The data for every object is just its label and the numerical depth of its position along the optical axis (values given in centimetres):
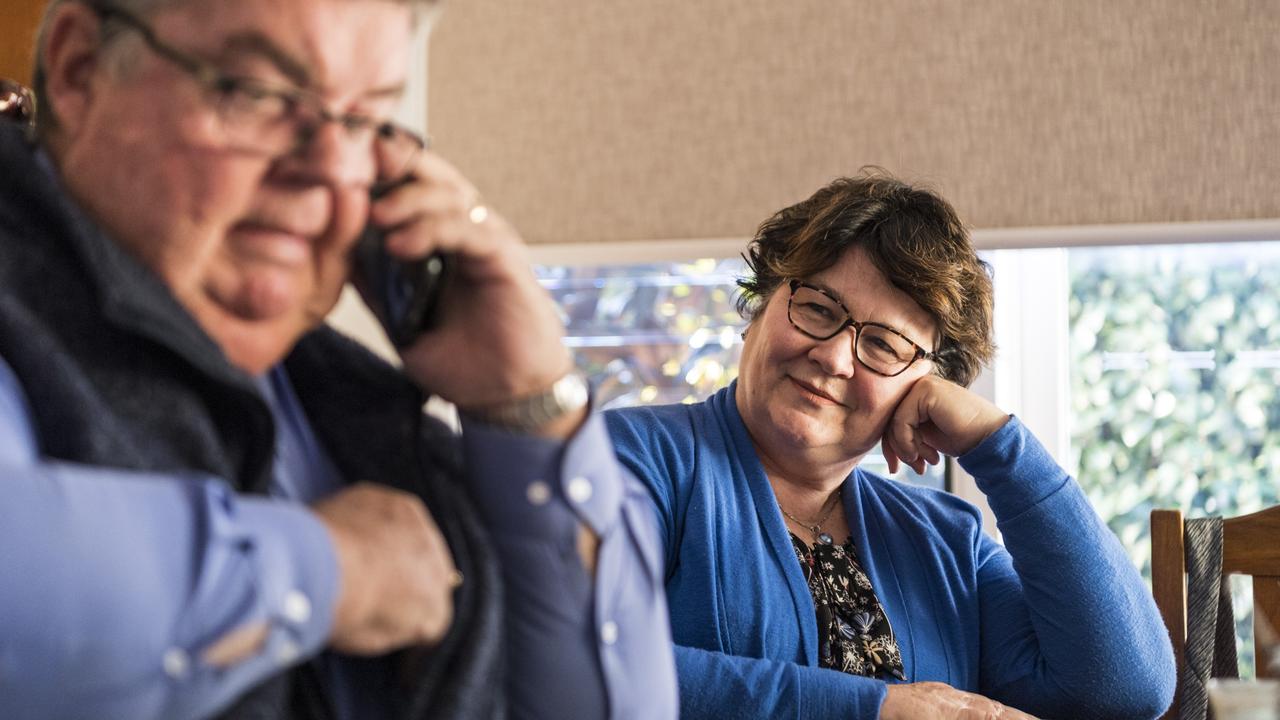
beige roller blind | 239
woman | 187
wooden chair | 202
